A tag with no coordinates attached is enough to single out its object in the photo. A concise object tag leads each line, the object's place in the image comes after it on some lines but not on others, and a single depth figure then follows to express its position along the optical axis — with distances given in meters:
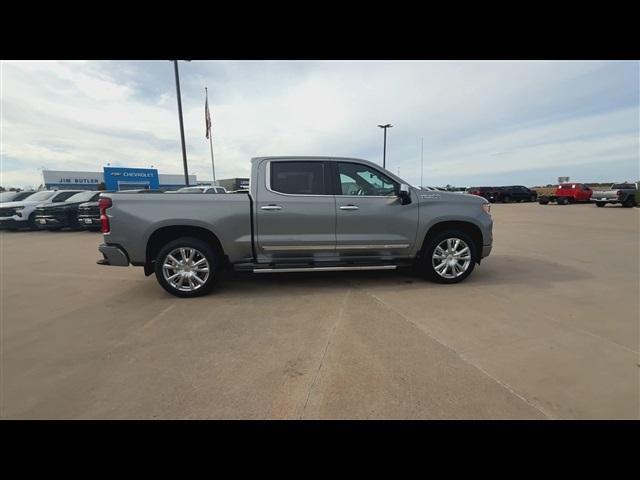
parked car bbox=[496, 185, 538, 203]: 31.81
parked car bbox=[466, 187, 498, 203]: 31.33
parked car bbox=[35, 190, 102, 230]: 11.84
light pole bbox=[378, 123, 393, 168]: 31.88
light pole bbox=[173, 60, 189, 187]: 14.00
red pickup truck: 25.47
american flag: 20.73
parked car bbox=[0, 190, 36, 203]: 14.00
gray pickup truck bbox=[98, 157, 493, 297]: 4.11
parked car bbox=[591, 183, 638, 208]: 20.58
